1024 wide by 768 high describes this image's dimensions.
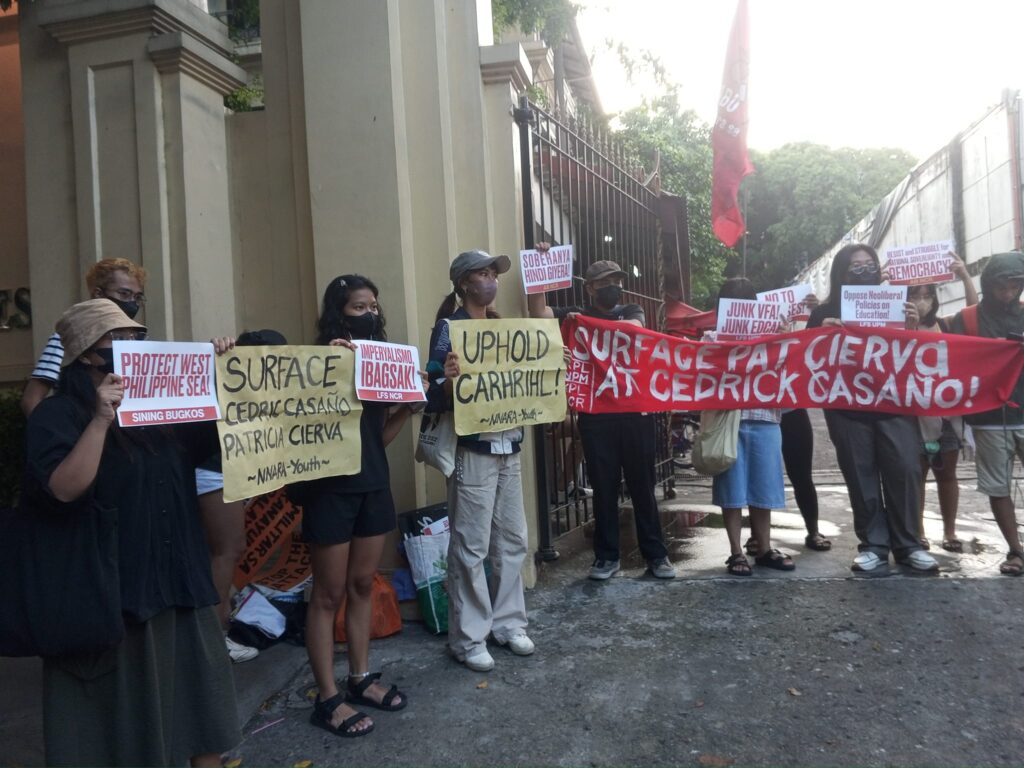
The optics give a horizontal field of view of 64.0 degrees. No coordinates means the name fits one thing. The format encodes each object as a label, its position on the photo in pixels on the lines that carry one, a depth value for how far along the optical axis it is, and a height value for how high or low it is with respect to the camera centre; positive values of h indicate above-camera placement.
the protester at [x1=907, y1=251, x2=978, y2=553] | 5.50 -0.61
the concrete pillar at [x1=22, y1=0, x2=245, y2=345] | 4.81 +1.49
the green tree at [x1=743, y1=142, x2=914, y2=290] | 38.84 +8.12
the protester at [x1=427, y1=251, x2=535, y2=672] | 3.95 -0.66
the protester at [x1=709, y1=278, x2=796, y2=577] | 5.18 -0.75
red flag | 7.38 +2.08
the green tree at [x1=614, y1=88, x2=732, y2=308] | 18.91 +5.18
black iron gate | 5.43 +1.26
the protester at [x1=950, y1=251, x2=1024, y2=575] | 4.88 -0.42
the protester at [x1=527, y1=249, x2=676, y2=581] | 5.07 -0.57
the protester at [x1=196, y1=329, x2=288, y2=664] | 3.77 -0.59
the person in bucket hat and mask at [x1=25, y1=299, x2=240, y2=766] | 2.31 -0.56
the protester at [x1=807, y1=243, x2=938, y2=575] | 4.95 -0.69
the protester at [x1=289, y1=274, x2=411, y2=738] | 3.33 -0.61
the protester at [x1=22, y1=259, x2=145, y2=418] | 3.60 +0.55
